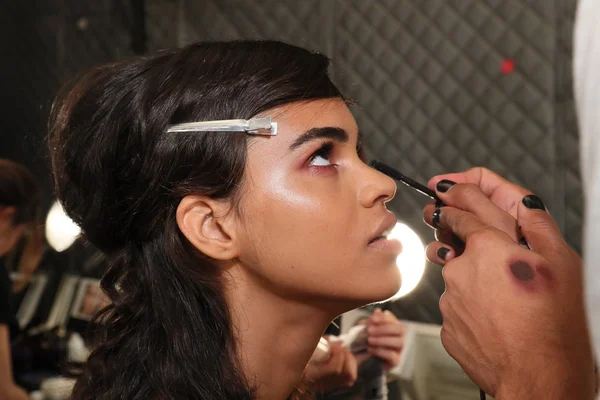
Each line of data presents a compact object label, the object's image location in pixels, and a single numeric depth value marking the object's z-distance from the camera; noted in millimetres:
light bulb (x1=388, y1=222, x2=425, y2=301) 1262
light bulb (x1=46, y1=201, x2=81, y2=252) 2191
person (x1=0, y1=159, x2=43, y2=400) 2057
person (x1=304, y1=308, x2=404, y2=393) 1408
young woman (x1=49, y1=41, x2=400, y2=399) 1042
